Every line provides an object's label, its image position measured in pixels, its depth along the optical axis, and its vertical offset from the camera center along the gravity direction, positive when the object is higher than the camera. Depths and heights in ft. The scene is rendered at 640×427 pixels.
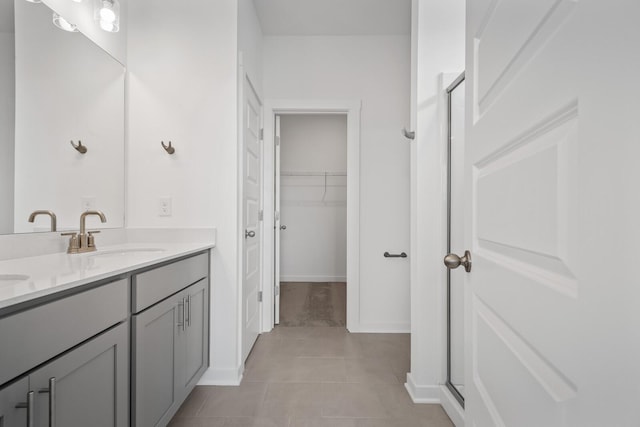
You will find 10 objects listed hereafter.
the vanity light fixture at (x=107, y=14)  5.65 +3.61
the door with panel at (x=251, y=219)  7.20 -0.14
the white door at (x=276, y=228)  9.82 -0.44
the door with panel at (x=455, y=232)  5.46 -0.30
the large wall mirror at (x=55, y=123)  4.25 +1.44
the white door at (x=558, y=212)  1.05 +0.02
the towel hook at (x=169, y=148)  6.45 +1.34
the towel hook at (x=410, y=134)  6.10 +1.58
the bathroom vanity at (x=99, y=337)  2.45 -1.31
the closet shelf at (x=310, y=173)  16.29 +2.14
